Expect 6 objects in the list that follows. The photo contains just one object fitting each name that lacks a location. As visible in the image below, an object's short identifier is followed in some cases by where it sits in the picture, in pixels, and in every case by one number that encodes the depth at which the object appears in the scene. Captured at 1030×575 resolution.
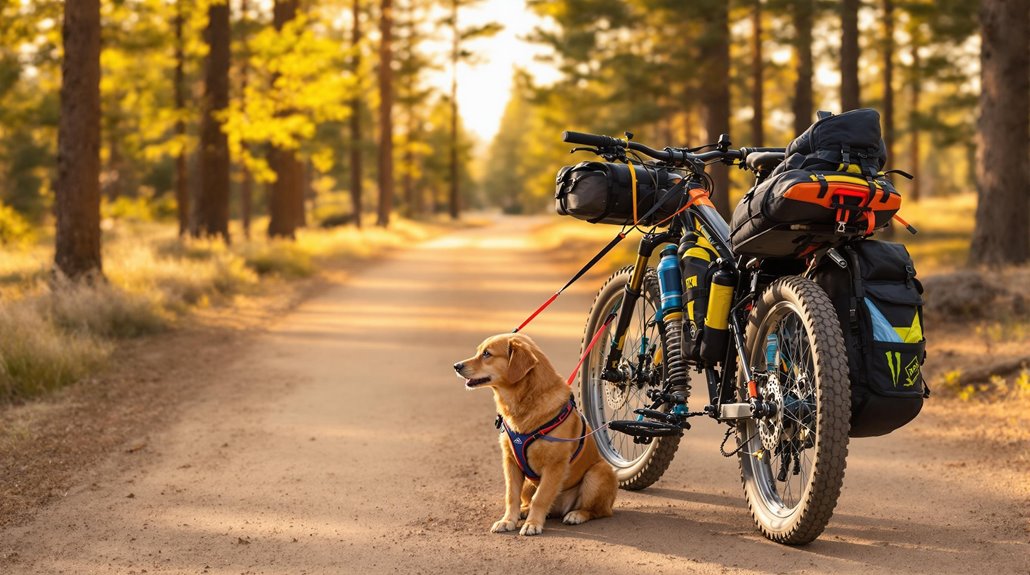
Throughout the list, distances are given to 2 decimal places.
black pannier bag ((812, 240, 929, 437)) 4.37
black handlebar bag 5.62
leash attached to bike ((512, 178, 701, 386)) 5.61
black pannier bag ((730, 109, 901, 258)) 4.35
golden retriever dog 5.14
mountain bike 4.43
